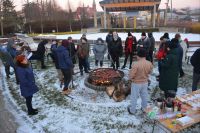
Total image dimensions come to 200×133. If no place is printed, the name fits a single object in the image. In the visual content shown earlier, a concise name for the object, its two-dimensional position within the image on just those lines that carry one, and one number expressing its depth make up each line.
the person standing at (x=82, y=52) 8.43
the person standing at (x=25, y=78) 5.38
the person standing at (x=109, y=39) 8.93
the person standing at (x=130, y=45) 8.84
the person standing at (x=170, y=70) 5.27
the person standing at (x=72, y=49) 9.20
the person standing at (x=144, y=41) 8.02
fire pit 7.14
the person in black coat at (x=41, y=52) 10.49
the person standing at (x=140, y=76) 4.89
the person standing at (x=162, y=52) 7.09
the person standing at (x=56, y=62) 7.54
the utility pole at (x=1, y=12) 25.28
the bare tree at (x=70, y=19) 35.42
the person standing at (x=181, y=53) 5.45
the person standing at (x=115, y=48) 8.74
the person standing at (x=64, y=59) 6.60
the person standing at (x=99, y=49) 9.11
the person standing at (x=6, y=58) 8.54
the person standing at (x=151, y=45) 8.98
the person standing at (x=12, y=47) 8.91
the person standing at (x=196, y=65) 5.93
